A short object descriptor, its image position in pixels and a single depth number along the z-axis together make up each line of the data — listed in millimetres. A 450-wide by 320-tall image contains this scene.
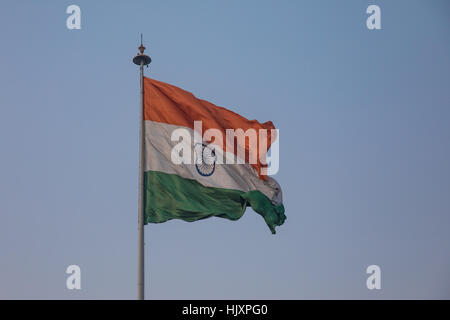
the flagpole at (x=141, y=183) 16469
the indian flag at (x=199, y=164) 18141
